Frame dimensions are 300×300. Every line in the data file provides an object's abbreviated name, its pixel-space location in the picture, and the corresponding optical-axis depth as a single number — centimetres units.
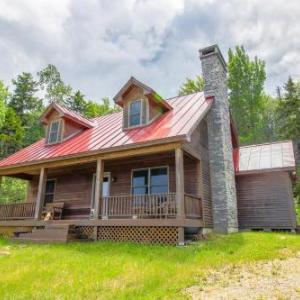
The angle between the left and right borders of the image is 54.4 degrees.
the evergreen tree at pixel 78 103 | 3919
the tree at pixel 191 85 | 3516
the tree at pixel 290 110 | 3104
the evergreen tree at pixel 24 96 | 3822
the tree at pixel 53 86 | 3997
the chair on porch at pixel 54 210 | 1455
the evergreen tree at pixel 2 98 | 3041
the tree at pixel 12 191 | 2664
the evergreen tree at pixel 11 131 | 3265
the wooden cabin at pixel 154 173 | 1103
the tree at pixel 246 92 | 3425
